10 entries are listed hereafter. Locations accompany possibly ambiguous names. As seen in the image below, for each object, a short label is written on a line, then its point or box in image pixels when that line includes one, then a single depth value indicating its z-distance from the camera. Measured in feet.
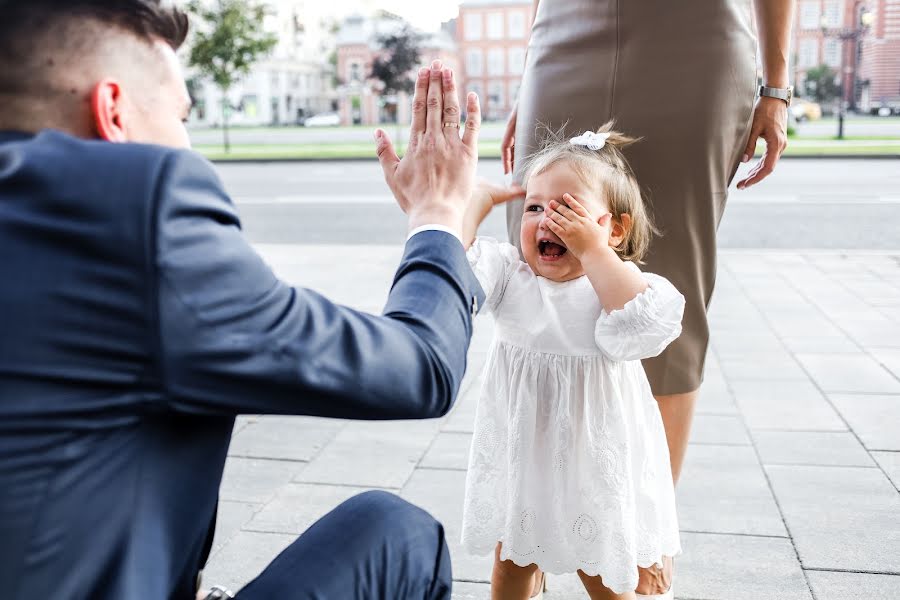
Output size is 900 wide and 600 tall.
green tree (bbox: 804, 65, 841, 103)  175.83
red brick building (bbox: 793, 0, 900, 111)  157.17
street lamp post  73.10
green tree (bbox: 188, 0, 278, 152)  72.74
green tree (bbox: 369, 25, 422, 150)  89.04
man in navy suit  3.15
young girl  6.16
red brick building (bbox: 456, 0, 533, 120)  246.88
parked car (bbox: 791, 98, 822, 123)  128.40
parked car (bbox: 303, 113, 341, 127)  208.07
